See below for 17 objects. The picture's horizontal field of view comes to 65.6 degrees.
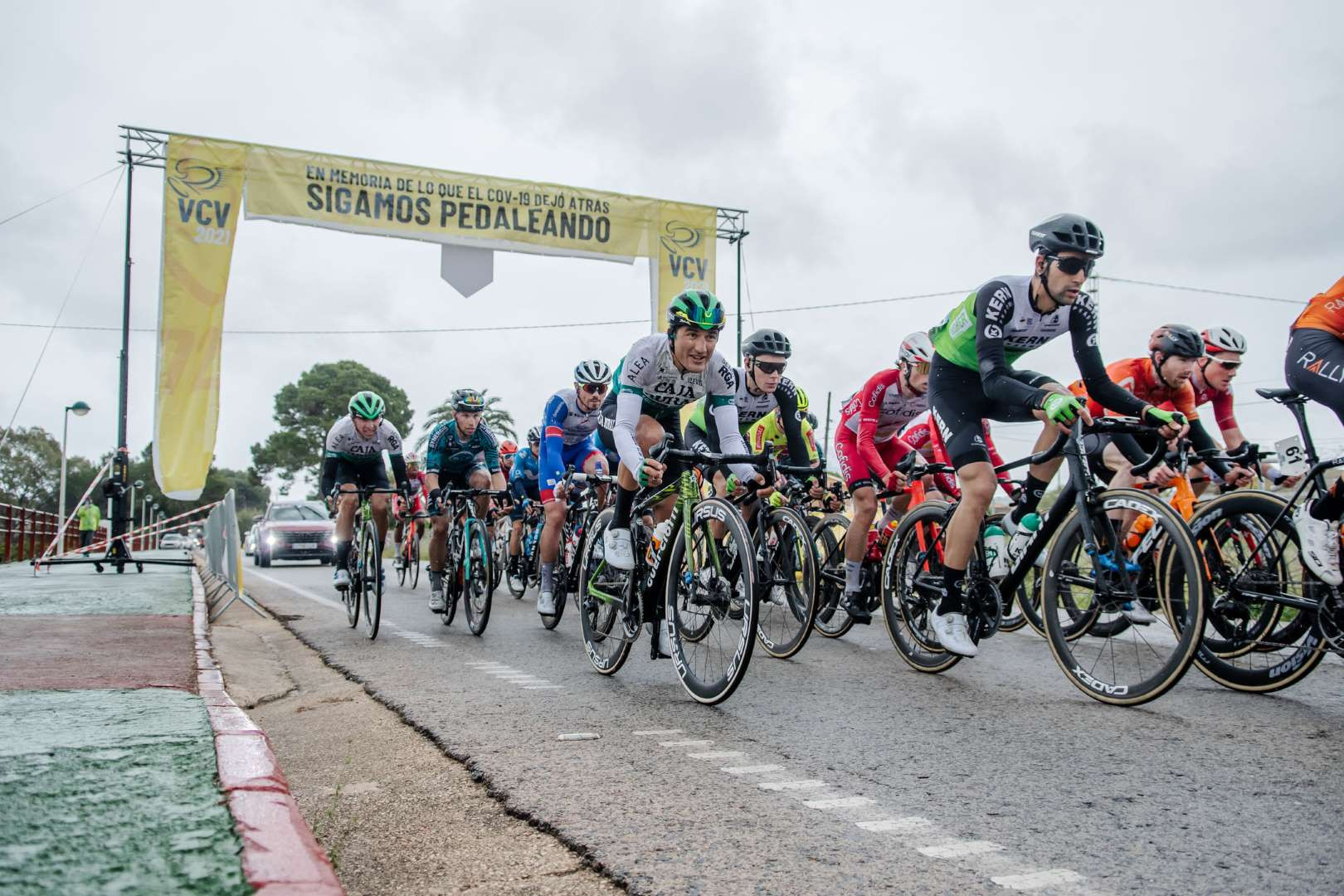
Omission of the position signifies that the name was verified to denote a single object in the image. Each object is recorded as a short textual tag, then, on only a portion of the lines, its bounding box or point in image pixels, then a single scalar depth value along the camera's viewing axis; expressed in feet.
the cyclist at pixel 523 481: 35.99
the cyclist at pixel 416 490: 47.44
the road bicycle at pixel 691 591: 14.60
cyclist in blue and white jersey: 26.73
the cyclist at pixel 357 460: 28.25
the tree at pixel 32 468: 291.79
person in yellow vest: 98.27
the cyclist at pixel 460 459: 27.76
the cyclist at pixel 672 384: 17.48
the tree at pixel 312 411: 263.70
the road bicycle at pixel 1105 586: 13.35
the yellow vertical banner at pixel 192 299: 51.03
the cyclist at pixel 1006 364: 15.56
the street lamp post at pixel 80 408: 106.73
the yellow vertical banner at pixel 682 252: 59.41
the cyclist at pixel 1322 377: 13.51
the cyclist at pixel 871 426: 21.97
